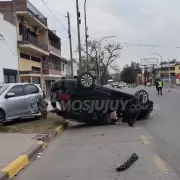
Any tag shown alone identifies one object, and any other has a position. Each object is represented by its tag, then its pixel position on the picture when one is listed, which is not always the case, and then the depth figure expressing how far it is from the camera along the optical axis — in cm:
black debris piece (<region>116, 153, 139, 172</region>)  447
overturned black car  909
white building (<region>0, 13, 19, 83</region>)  2021
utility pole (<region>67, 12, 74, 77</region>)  2218
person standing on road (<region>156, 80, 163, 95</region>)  2602
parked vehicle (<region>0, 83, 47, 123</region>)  913
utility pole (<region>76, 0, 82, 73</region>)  1979
